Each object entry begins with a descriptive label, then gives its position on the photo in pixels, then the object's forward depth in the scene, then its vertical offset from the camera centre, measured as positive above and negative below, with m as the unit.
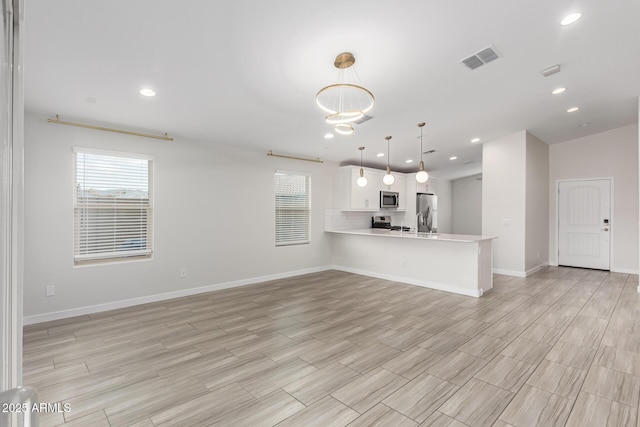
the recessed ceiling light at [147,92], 3.17 +1.33
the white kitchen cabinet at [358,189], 6.82 +0.62
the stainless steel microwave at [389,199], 7.55 +0.44
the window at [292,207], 6.14 +0.18
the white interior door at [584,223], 6.63 -0.16
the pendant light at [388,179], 4.96 +0.61
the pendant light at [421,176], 4.42 +0.60
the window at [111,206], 3.94 +0.14
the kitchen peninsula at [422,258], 4.79 -0.78
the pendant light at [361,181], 5.45 +0.64
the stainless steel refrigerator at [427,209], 8.54 +0.21
